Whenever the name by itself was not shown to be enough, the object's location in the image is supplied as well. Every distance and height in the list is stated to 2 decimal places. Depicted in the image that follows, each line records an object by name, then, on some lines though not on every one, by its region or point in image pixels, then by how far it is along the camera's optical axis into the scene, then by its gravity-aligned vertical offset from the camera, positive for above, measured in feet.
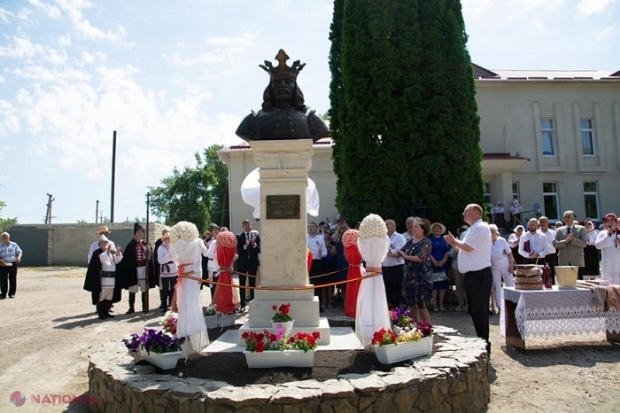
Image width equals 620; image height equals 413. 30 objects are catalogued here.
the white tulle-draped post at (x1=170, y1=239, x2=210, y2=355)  16.38 -2.10
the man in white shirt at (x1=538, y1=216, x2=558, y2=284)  34.68 -0.26
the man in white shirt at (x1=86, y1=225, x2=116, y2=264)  33.47 +0.33
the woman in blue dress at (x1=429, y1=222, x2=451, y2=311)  29.37 -1.24
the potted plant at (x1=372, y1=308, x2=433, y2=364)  14.79 -3.43
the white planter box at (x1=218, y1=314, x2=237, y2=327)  22.99 -3.91
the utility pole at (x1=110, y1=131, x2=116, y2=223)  100.33 +17.37
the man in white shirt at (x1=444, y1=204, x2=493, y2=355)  17.87 -1.08
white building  69.51 +14.76
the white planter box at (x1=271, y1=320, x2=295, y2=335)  16.89 -3.11
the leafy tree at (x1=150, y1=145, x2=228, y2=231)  155.22 +17.79
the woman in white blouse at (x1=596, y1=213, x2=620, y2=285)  26.22 -0.75
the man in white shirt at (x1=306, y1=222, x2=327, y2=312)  33.12 -0.69
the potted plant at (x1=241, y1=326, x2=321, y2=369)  14.38 -3.47
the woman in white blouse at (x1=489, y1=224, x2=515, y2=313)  27.61 -1.31
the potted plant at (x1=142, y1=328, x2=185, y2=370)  14.78 -3.42
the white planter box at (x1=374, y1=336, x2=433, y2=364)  14.76 -3.68
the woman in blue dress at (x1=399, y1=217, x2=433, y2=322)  21.06 -1.77
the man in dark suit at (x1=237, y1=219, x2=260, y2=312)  32.91 -0.57
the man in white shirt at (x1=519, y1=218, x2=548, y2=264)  34.42 -0.48
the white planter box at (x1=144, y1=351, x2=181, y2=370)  14.73 -3.75
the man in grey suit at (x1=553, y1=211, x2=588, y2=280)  33.91 -0.46
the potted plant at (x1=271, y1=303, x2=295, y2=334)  16.97 -2.91
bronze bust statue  19.53 +5.64
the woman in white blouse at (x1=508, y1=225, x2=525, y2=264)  38.93 -0.40
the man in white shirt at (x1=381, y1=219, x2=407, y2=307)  27.17 -1.71
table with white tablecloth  19.94 -3.53
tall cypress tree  36.37 +10.22
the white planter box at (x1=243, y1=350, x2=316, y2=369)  14.39 -3.70
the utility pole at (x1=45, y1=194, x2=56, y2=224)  153.38 +13.12
